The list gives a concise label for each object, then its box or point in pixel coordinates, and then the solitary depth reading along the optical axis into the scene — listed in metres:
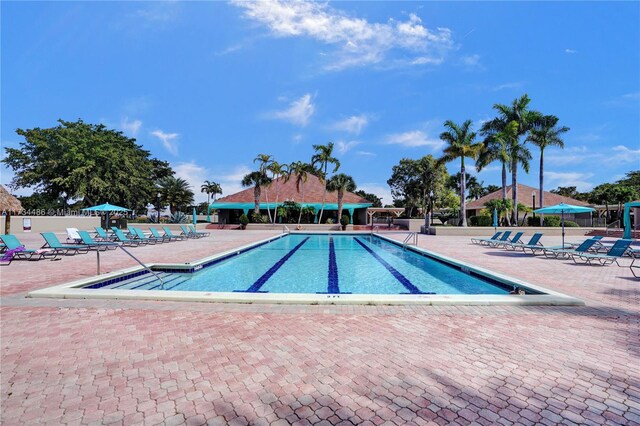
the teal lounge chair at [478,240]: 18.08
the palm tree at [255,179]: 34.41
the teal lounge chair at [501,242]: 15.70
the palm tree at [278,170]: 34.34
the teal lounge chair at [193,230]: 22.88
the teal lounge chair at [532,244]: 14.14
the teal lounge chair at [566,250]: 11.70
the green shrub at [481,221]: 28.81
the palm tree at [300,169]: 35.38
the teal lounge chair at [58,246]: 11.70
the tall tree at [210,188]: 75.62
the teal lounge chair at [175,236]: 19.48
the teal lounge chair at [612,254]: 10.36
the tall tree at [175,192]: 56.16
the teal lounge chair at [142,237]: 17.52
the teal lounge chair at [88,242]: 13.33
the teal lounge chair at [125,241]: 15.84
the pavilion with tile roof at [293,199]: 38.09
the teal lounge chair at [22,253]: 10.87
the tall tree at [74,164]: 35.38
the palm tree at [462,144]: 28.70
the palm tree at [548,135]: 29.80
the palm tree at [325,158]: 34.69
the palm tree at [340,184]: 34.34
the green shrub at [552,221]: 28.34
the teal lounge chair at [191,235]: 21.79
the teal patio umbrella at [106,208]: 19.76
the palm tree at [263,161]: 34.12
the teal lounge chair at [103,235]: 16.61
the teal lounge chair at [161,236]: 18.94
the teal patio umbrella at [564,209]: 14.76
